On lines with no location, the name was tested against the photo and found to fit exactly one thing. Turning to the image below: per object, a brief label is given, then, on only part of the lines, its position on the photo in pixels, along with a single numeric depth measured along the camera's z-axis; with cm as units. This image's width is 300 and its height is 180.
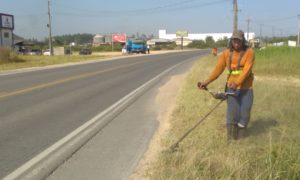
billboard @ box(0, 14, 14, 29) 7395
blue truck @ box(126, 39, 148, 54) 7825
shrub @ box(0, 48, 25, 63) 4056
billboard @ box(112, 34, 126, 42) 13612
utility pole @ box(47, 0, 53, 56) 6600
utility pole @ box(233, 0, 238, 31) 4191
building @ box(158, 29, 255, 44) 17612
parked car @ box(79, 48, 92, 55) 8050
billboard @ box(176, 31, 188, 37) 16631
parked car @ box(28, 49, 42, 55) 8449
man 702
